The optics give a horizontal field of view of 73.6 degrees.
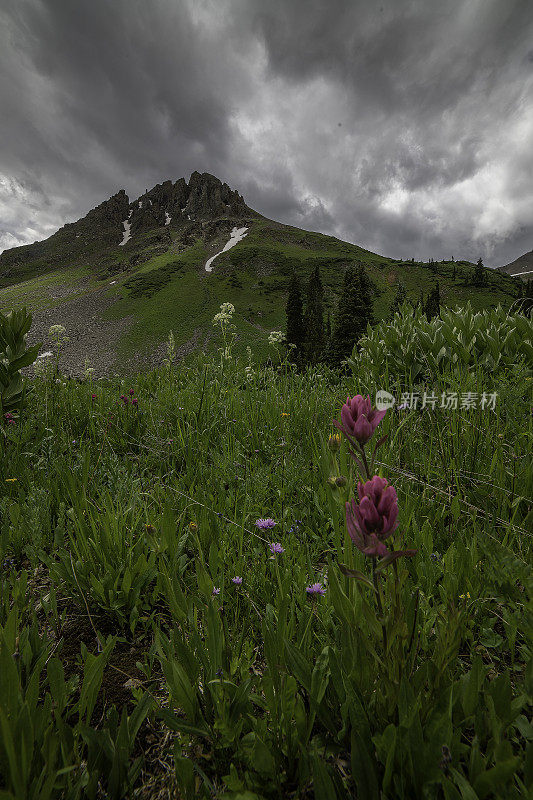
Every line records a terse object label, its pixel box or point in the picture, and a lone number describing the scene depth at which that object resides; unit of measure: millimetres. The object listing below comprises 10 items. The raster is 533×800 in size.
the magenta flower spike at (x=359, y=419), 1014
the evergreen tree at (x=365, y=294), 41797
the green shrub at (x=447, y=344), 4609
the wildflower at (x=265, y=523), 1790
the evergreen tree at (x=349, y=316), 38906
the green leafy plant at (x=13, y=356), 3344
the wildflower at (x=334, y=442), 1471
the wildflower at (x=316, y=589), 1419
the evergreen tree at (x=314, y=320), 51281
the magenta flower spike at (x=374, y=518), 844
